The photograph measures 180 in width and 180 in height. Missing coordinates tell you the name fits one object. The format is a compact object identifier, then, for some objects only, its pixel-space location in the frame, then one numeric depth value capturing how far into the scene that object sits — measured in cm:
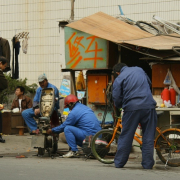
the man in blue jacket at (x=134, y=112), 894
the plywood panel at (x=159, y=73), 1205
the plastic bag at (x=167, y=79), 1188
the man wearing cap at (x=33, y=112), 1285
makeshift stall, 1169
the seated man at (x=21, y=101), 1636
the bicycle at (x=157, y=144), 952
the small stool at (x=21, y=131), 1577
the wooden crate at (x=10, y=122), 1580
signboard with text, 1260
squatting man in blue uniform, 1074
